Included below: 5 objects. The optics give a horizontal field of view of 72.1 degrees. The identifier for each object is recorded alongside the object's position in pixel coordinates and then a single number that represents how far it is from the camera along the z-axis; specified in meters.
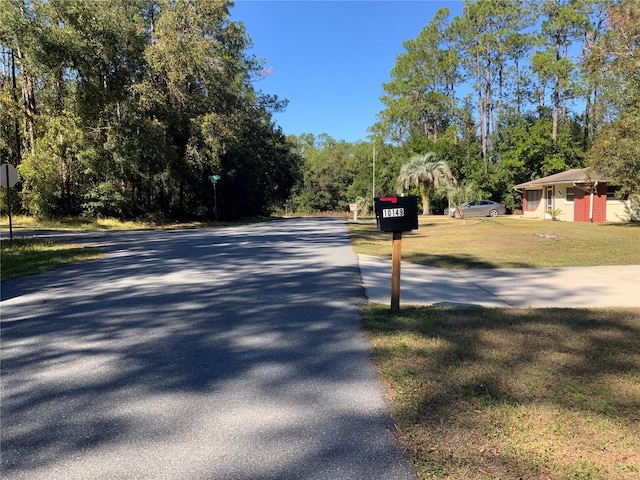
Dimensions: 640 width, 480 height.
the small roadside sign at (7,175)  13.23
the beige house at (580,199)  26.67
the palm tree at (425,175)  36.22
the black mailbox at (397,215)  5.29
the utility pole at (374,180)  51.34
